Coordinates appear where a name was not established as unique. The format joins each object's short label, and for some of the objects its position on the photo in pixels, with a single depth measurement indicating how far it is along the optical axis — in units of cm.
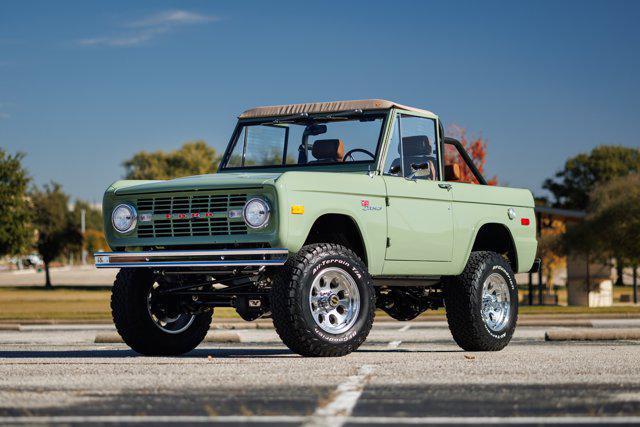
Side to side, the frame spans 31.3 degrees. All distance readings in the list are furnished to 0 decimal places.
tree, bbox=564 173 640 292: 4428
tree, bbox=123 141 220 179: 8500
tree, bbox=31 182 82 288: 7350
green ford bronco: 1004
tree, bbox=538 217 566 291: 4681
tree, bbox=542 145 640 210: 9750
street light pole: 7944
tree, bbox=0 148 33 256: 5491
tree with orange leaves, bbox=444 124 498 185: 5412
